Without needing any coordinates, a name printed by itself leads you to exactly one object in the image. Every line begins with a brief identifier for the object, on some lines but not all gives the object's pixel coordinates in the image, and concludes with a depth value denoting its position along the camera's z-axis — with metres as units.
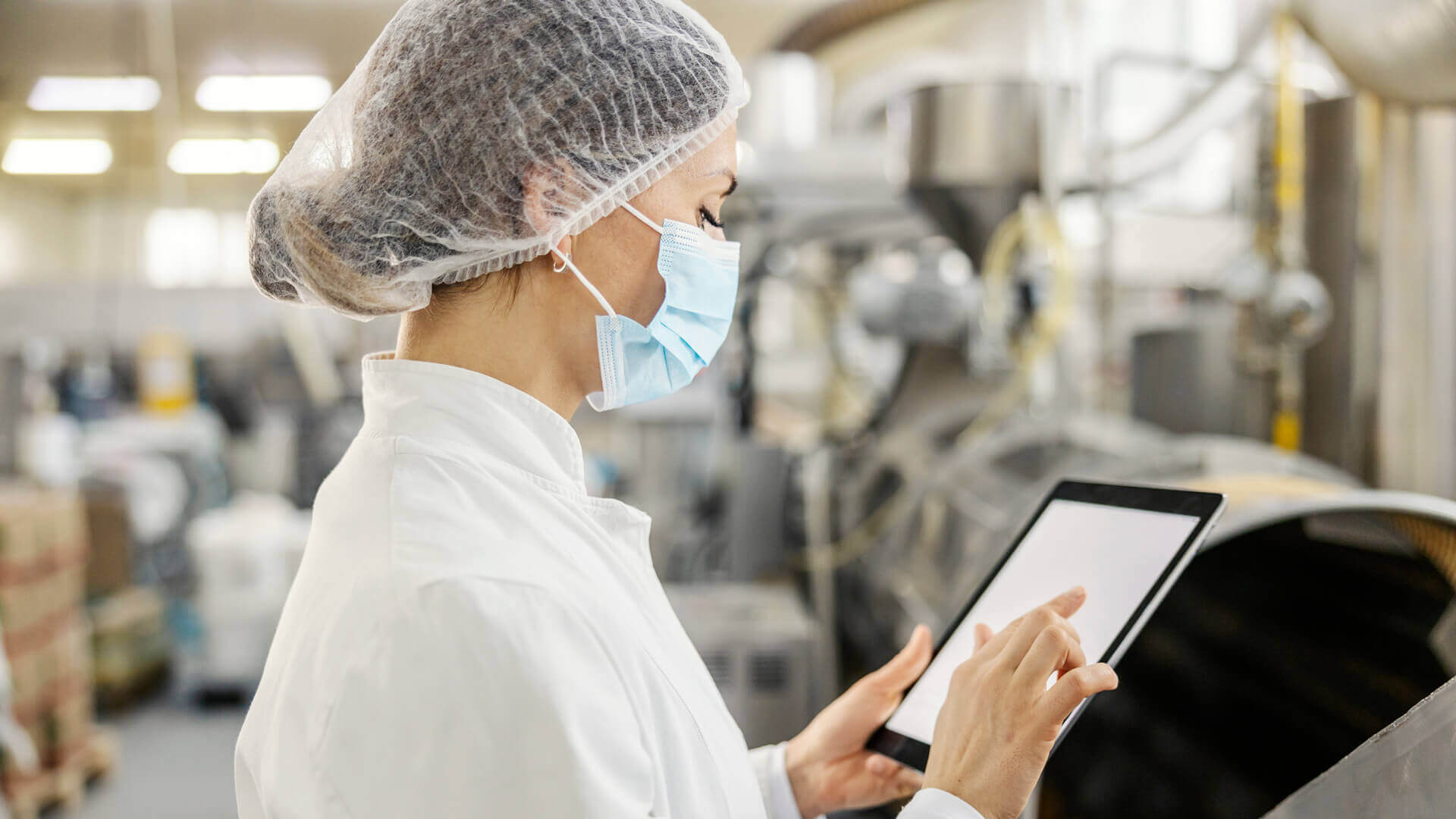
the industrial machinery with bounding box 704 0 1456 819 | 1.28
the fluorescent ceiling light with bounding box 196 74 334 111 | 3.89
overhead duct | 1.26
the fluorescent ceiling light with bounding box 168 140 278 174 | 3.89
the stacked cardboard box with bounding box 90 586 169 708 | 3.51
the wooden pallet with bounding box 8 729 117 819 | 2.65
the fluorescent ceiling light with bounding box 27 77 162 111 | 3.61
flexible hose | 2.32
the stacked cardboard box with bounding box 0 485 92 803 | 2.74
